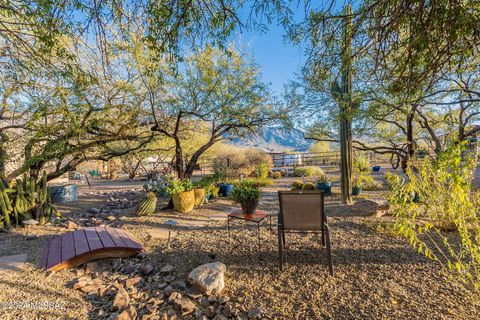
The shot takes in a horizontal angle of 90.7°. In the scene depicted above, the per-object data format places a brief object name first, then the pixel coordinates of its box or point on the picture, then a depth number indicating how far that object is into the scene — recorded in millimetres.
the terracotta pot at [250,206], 3859
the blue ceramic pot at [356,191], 6992
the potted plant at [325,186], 7305
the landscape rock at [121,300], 1960
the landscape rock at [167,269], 2602
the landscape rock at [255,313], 1868
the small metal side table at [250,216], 3193
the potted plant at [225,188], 7716
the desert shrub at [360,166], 8227
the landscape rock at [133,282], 2324
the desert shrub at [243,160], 14198
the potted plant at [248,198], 3857
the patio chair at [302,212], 2740
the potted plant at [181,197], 5465
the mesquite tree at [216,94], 5590
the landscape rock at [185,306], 1954
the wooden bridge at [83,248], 2652
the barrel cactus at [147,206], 5227
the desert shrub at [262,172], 12547
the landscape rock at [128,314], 1780
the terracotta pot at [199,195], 6117
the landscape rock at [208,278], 2191
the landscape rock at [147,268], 2603
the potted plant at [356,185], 7012
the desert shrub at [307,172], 12969
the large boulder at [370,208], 4516
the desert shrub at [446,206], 1674
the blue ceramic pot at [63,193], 7656
